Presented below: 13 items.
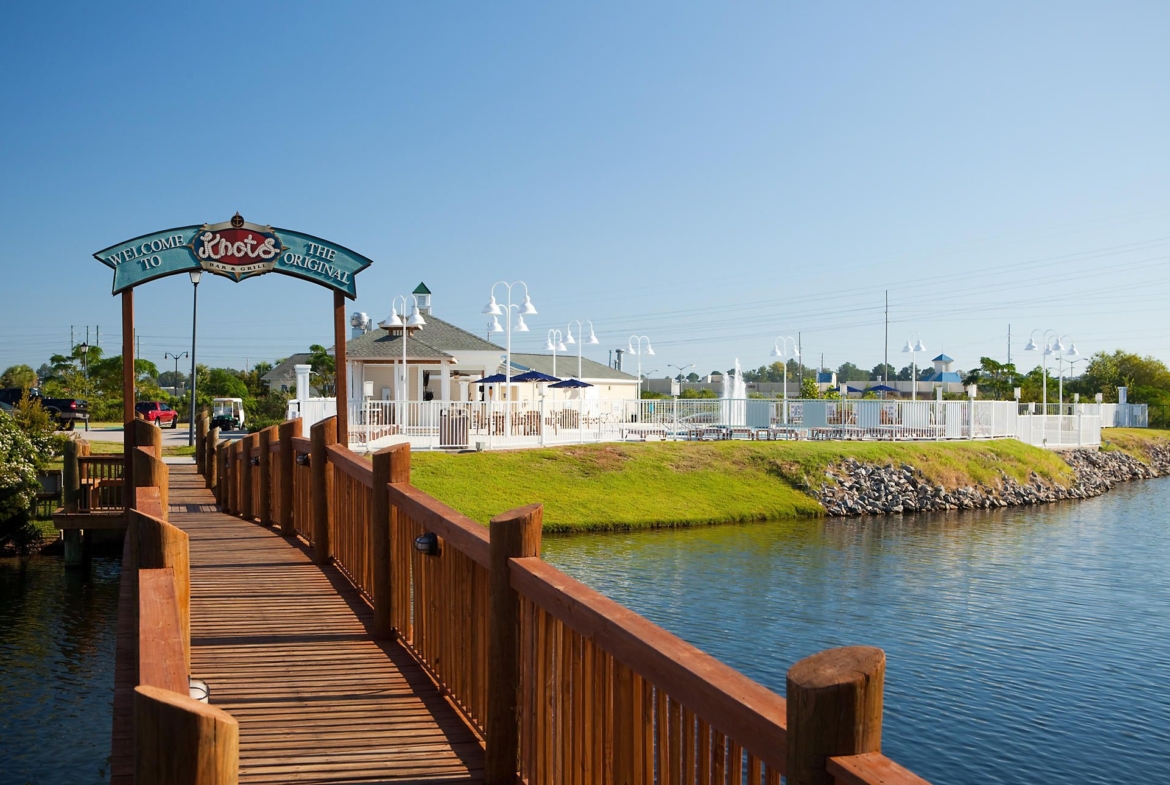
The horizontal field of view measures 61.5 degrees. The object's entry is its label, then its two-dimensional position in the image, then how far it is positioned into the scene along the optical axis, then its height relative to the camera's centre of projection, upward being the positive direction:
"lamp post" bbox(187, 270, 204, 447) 35.44 +1.00
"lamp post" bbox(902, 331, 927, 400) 40.12 +2.03
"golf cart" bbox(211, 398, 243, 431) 47.47 -0.83
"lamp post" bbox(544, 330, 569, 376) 40.03 +2.25
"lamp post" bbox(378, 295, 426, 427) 29.58 +2.33
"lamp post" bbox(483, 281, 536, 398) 30.83 +2.76
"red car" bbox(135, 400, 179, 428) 48.52 -0.82
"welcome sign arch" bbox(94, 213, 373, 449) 12.29 +1.76
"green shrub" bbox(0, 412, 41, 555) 20.86 -1.96
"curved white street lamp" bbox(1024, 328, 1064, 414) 46.88 +2.33
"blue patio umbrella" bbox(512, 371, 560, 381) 34.84 +0.73
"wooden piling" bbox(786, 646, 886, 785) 2.12 -0.68
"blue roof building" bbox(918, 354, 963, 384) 50.44 +1.53
